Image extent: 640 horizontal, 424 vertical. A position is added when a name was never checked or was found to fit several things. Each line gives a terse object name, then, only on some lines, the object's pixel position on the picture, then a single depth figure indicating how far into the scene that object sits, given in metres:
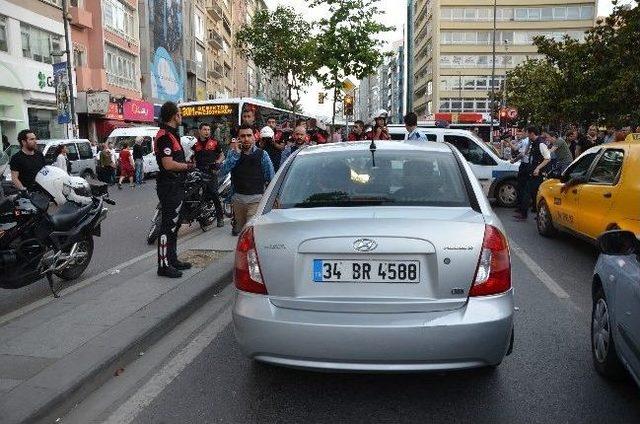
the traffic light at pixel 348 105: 19.96
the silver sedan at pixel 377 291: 3.28
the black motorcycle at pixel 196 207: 9.56
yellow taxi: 6.96
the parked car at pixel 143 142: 26.12
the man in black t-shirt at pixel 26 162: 9.16
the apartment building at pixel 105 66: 33.25
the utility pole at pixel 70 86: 26.34
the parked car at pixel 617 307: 3.25
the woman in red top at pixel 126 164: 23.27
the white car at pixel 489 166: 14.02
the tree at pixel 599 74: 17.89
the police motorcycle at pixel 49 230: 5.74
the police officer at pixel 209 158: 10.95
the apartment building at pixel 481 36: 80.19
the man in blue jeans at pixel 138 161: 24.12
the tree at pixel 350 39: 21.39
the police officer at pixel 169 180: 6.42
